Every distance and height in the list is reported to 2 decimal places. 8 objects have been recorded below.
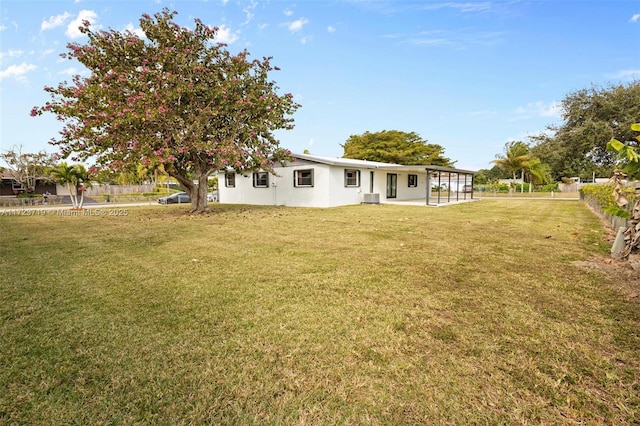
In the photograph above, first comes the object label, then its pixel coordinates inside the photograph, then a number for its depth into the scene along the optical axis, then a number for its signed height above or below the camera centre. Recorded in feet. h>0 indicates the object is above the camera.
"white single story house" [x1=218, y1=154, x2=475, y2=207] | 56.59 +1.43
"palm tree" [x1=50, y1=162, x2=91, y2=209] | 57.11 +3.57
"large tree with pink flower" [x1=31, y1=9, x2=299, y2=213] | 38.88 +12.28
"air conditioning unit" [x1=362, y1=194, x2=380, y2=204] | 60.44 -1.59
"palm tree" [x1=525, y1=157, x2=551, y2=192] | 118.91 +6.74
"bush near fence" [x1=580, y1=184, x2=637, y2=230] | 21.24 -1.48
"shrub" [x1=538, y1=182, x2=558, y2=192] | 125.08 +0.30
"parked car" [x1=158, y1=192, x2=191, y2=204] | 81.24 -1.76
